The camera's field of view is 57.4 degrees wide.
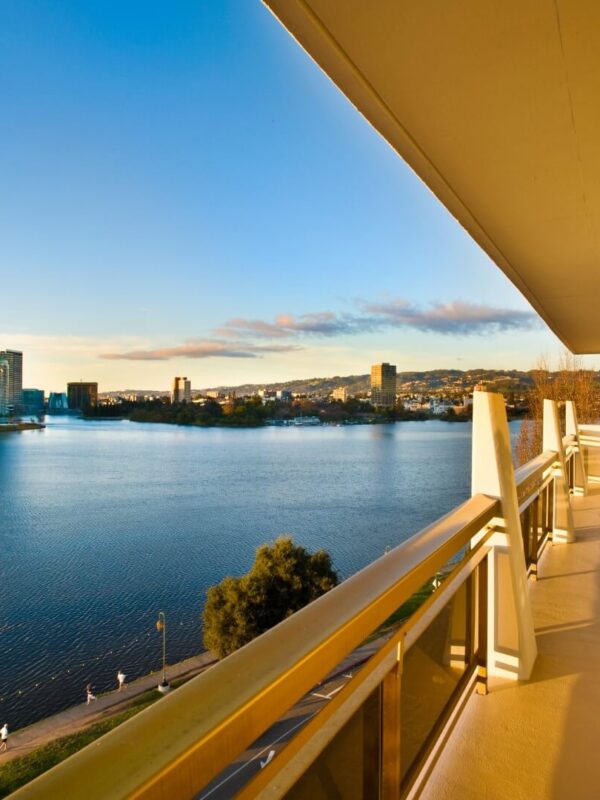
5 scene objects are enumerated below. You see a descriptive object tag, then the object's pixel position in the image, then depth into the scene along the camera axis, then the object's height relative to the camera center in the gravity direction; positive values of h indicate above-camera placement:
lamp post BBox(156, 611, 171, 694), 21.25 -11.12
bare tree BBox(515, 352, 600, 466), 24.16 +0.55
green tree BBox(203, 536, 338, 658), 23.27 -8.29
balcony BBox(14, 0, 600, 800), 0.52 -0.29
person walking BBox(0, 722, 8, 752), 20.57 -13.02
